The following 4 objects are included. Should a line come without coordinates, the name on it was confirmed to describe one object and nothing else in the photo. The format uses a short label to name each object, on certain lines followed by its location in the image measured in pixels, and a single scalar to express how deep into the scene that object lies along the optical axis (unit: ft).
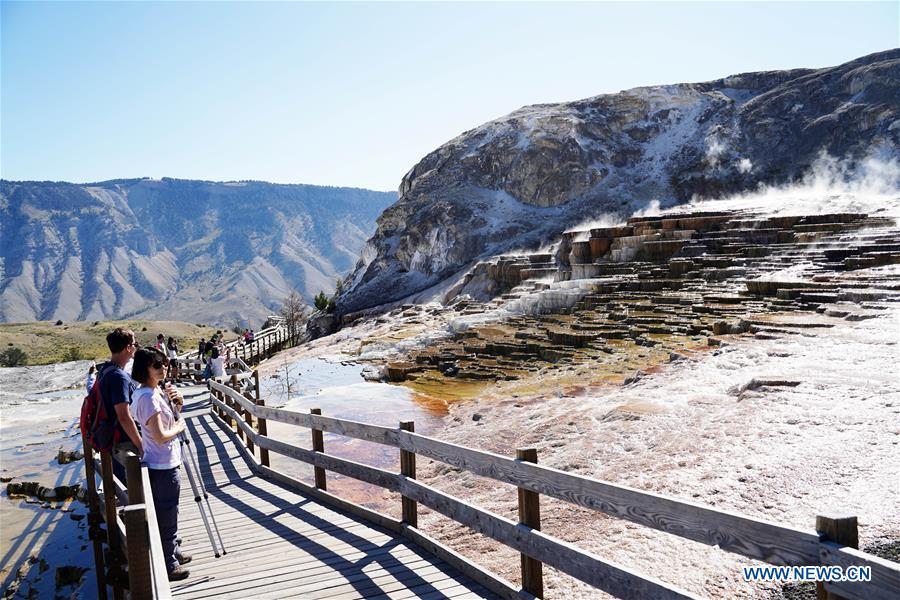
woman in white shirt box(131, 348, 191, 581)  15.57
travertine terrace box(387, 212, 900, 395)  48.26
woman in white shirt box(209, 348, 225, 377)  55.62
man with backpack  15.60
